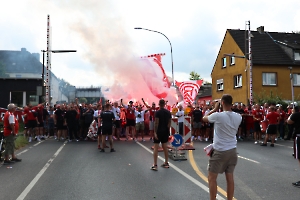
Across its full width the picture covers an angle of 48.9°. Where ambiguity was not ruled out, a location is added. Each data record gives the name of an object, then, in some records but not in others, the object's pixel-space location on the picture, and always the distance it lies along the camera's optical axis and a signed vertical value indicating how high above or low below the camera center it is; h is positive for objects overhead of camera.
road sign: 9.97 -0.93
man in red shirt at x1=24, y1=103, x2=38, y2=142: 15.91 -0.36
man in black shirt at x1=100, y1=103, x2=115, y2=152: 11.57 -0.44
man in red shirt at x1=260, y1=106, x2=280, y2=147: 13.30 -0.52
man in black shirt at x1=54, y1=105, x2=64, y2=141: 15.84 -0.46
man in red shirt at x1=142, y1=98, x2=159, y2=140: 15.93 -0.23
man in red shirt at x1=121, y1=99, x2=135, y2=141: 15.82 -0.27
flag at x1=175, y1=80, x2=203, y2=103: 19.59 +1.22
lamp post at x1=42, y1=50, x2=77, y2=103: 19.65 +3.61
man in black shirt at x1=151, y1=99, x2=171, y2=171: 8.51 -0.46
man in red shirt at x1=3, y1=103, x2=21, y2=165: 9.31 -0.56
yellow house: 31.86 +4.55
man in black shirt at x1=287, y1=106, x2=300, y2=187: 6.98 -0.42
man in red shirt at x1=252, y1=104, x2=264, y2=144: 15.68 -0.42
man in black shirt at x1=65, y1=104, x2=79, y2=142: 15.57 -0.41
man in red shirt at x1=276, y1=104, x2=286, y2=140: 16.72 -0.61
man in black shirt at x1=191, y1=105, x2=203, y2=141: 16.16 -0.53
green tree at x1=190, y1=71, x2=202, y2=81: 67.89 +7.09
